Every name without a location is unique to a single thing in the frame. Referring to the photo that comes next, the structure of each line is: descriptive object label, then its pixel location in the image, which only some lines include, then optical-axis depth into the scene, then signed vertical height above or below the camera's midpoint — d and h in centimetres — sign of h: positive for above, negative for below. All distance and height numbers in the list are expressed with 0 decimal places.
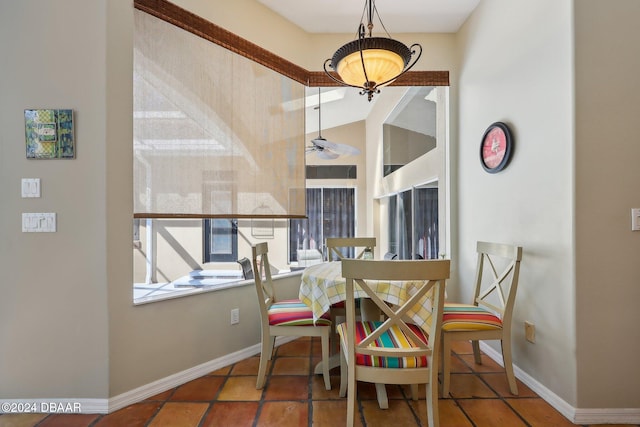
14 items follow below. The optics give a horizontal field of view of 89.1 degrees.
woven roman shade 220 +64
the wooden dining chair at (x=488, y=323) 209 -73
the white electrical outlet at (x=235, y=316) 264 -85
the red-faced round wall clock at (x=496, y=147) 245 +51
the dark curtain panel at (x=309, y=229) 353 -20
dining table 188 -51
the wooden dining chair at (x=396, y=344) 149 -67
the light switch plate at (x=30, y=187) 194 +15
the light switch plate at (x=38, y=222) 194 -6
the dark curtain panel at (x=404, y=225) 442 -19
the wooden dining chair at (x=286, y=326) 217 -77
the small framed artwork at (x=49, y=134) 194 +47
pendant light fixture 187 +91
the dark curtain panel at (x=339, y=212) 466 +0
